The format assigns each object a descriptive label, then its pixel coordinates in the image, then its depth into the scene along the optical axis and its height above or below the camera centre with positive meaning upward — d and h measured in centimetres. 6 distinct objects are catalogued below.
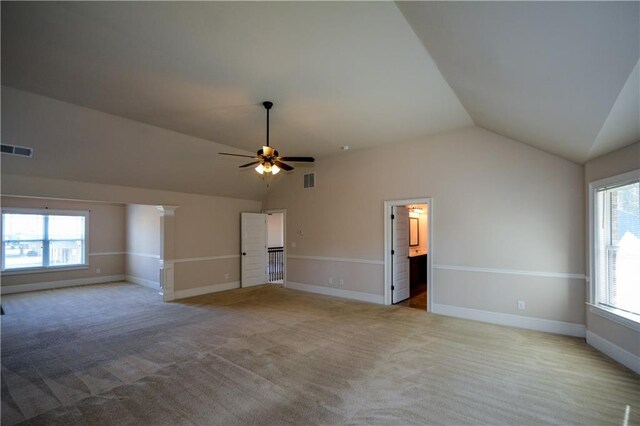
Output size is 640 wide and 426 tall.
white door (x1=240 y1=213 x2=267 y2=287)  796 -83
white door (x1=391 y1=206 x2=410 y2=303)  613 -78
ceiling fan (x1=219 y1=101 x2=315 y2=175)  380 +79
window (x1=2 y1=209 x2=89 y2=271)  737 -55
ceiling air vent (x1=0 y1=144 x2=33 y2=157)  417 +98
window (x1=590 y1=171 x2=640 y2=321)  328 -30
